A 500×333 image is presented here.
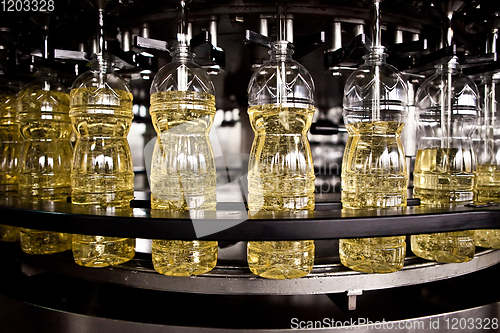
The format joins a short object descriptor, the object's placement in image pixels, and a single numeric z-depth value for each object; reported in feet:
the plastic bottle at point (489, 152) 3.17
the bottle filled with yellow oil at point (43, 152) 3.07
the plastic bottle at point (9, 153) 3.57
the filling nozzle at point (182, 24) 2.74
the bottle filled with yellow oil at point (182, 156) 2.59
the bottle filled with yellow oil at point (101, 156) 2.73
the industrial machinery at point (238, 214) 2.35
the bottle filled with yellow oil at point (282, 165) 2.55
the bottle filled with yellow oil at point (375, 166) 2.61
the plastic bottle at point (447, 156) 2.84
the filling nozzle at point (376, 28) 2.72
